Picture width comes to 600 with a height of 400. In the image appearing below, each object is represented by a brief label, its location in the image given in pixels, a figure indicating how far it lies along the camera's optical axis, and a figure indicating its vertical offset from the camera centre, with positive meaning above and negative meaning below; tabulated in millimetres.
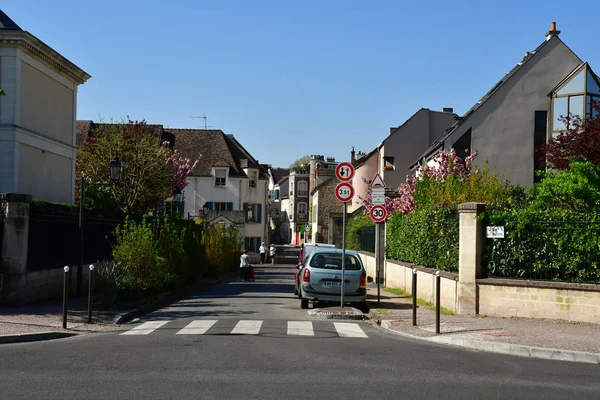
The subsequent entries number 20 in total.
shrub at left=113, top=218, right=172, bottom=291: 20422 -709
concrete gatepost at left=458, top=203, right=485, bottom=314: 16484 -463
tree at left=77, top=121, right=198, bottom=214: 34850 +3145
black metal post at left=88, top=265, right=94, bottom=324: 14264 -1296
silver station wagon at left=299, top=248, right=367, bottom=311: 18188 -1185
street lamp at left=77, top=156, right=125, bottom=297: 19359 +1602
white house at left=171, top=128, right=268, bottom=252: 65250 +4811
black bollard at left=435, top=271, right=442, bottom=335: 13325 -1296
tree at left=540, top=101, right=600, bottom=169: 25609 +3376
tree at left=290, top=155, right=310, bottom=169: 139700 +13884
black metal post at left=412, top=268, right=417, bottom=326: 14328 -1187
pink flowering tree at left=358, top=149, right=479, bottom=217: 35688 +3243
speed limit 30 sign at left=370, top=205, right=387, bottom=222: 20562 +637
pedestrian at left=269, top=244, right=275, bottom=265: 62375 -1547
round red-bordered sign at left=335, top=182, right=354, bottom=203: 18016 +1073
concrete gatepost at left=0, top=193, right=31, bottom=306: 16641 -201
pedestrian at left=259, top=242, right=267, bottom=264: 63116 -1589
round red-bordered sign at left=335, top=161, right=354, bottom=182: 17828 +1535
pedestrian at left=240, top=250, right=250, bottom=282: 33406 -1394
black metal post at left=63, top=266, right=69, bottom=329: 13391 -1354
